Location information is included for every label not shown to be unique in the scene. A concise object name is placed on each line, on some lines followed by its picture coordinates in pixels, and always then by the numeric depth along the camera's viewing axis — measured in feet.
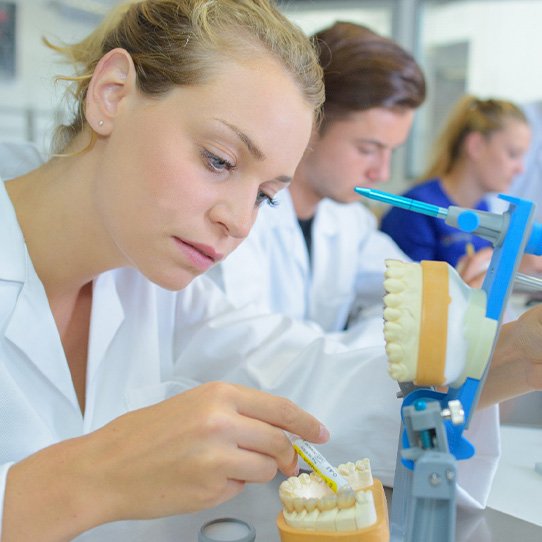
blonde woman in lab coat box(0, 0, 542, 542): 1.94
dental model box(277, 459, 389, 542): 1.84
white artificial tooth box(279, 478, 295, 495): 1.97
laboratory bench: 2.28
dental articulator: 1.77
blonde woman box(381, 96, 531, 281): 8.75
